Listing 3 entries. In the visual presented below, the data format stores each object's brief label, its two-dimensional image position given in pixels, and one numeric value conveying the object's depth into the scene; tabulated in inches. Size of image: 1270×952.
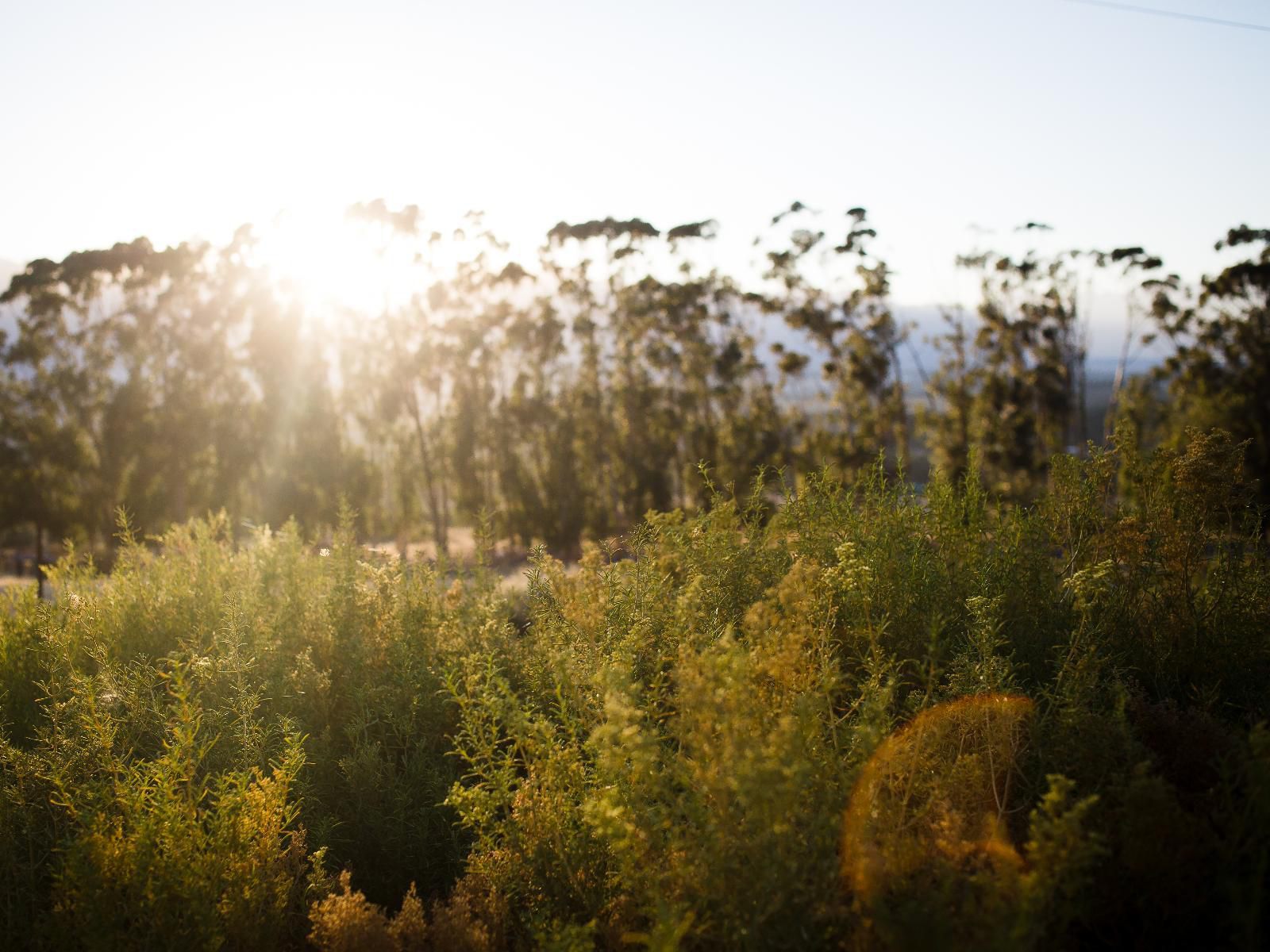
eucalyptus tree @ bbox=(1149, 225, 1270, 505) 1334.9
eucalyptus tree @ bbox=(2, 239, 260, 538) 1259.8
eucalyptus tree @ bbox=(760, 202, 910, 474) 1298.0
